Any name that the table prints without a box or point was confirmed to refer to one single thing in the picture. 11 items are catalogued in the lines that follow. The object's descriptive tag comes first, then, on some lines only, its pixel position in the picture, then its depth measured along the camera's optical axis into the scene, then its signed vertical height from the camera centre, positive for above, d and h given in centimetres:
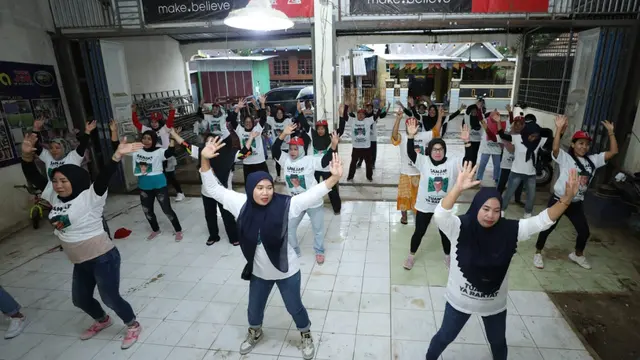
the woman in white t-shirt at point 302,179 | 417 -111
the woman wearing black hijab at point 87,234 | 275 -113
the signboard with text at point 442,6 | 565 +112
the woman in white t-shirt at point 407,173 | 491 -126
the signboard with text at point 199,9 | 604 +126
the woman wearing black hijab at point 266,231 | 246 -100
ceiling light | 305 +56
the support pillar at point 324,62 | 559 +31
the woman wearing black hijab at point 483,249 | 218 -104
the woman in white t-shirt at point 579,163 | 389 -96
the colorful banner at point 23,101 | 536 -19
